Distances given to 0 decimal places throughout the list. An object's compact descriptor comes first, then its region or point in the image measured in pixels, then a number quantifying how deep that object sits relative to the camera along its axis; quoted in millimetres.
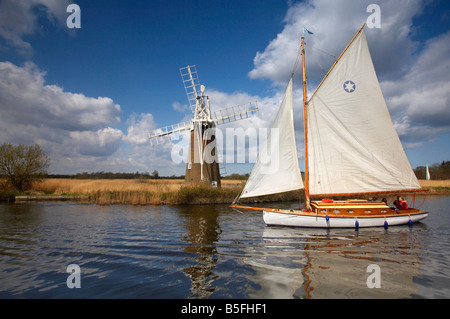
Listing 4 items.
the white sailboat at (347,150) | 14383
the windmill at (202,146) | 29448
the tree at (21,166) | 33000
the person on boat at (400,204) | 15148
